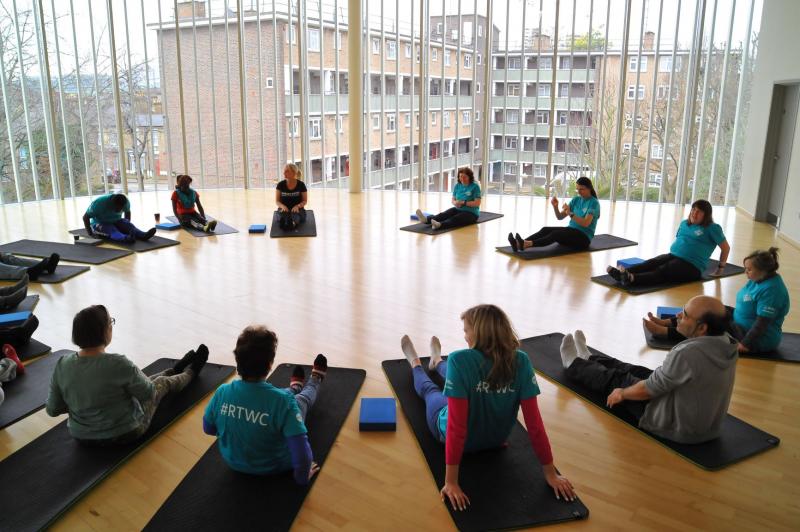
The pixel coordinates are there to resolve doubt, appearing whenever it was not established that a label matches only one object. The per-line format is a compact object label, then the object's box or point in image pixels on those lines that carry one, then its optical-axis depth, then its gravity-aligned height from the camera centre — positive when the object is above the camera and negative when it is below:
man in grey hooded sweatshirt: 2.44 -1.09
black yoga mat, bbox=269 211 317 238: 6.95 -1.14
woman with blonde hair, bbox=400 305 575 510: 2.17 -0.95
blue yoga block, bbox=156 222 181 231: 7.14 -1.11
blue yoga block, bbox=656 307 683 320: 4.21 -1.26
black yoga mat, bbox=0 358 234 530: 2.22 -1.41
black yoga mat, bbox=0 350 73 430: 2.94 -1.39
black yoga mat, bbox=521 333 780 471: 2.58 -1.40
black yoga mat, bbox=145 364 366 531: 2.18 -1.42
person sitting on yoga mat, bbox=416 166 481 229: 7.27 -0.89
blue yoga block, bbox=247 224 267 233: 7.04 -1.12
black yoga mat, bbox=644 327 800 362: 3.62 -1.34
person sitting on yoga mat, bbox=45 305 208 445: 2.45 -1.10
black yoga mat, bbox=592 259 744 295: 4.93 -1.26
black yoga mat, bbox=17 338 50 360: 3.62 -1.35
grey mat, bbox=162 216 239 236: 7.00 -1.15
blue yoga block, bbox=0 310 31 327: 3.78 -1.19
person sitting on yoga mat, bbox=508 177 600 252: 6.09 -0.97
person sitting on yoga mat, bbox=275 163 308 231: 7.33 -0.76
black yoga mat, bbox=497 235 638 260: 6.07 -1.19
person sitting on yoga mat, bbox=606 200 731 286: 4.95 -1.03
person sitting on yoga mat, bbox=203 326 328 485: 2.17 -1.07
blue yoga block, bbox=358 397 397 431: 2.84 -1.37
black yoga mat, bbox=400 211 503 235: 7.05 -1.13
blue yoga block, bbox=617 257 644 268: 5.45 -1.18
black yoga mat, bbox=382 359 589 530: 2.20 -1.41
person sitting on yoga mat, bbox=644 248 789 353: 3.42 -1.01
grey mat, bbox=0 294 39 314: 4.37 -1.29
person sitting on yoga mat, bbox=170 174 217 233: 7.11 -0.88
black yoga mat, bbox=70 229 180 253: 6.27 -1.19
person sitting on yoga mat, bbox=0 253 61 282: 5.10 -1.17
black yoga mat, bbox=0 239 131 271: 5.79 -1.20
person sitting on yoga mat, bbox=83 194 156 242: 6.32 -0.94
